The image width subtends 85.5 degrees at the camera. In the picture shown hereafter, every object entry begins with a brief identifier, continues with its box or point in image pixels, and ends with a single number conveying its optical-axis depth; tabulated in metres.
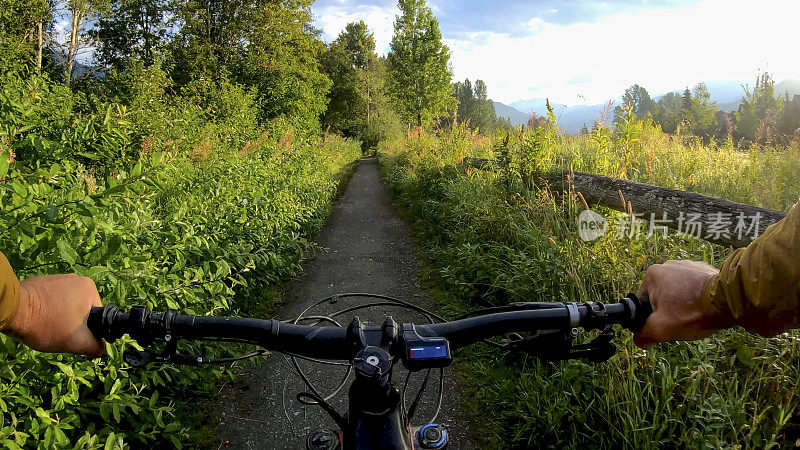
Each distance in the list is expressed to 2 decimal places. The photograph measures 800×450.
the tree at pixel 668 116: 31.23
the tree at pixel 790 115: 16.25
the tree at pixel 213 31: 19.88
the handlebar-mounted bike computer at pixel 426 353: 1.00
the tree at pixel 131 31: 21.48
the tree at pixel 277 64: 19.91
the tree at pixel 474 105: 90.50
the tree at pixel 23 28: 10.28
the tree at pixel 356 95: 44.09
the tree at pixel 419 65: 31.83
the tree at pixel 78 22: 14.09
